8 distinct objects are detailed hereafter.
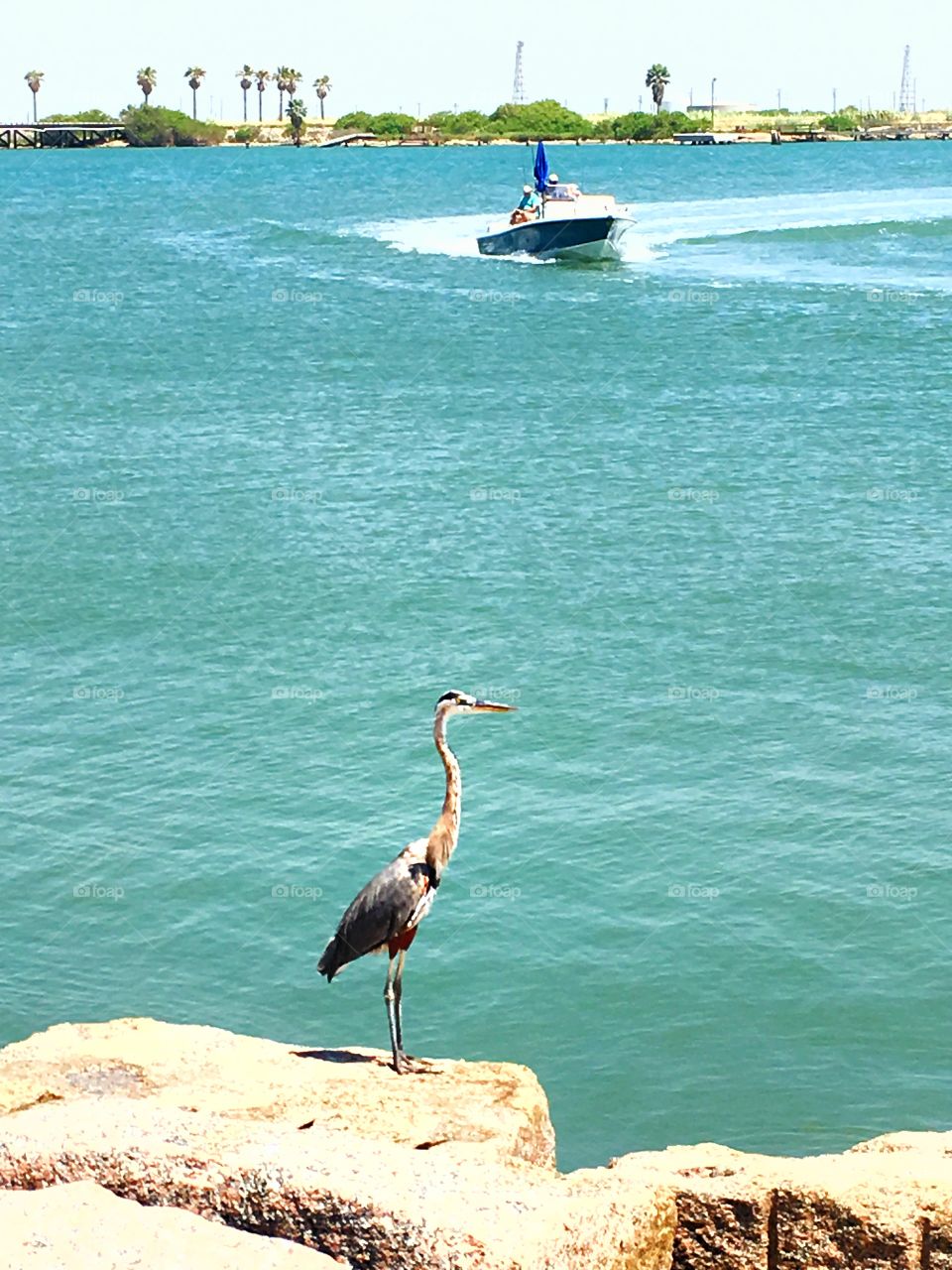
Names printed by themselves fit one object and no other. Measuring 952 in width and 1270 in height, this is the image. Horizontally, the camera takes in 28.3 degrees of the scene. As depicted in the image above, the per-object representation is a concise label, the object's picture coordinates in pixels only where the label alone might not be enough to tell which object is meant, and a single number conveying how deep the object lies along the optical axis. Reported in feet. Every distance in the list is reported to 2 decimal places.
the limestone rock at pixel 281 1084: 30.71
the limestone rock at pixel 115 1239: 22.24
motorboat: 220.23
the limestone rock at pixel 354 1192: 22.72
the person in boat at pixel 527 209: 227.81
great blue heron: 38.63
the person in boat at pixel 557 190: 226.79
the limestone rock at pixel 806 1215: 25.95
